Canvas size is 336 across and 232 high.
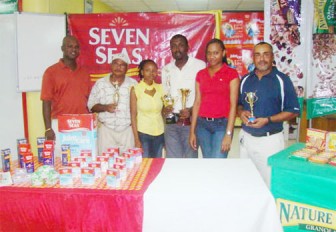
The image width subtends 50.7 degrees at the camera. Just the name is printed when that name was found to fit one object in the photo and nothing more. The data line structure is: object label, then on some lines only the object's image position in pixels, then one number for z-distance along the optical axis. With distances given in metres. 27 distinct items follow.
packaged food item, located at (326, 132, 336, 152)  2.21
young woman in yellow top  3.04
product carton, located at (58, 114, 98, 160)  2.18
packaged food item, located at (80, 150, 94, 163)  2.08
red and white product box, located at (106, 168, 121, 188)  1.84
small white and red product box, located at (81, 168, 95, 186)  1.87
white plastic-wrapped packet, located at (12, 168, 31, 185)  1.92
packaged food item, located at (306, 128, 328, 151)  2.27
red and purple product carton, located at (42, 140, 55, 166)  2.11
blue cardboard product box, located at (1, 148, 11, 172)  2.02
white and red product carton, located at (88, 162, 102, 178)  1.95
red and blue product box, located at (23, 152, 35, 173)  2.03
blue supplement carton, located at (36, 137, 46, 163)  2.24
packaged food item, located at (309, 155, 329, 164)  2.06
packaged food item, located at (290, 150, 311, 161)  2.13
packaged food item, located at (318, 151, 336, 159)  2.12
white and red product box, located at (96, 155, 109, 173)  2.06
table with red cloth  1.74
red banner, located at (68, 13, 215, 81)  4.10
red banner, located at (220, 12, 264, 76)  6.74
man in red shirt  3.15
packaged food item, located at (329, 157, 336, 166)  2.02
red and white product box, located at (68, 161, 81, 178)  1.95
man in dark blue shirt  2.67
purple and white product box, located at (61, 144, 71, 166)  2.12
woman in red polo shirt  2.84
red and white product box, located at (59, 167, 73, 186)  1.87
